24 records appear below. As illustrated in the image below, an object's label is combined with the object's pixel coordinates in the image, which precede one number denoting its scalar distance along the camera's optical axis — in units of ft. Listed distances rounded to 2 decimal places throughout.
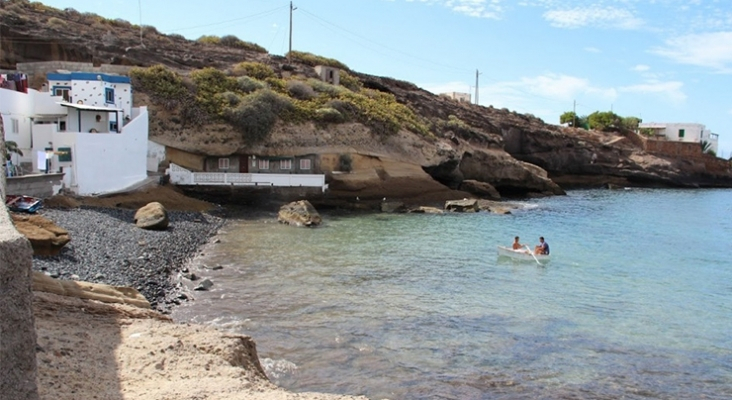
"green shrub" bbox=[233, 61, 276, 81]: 158.10
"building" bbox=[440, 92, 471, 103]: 276.41
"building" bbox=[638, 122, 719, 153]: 318.65
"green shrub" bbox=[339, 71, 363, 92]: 183.83
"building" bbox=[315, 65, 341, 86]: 180.99
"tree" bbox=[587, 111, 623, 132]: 287.28
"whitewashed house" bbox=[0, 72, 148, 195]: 92.07
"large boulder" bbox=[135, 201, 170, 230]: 81.35
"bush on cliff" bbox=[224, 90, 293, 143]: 128.77
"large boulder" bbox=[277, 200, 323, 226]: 100.94
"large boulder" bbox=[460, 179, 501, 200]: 158.81
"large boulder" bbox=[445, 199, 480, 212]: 129.80
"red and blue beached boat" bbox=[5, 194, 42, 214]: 66.45
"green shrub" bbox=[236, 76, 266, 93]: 143.43
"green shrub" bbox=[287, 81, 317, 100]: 151.33
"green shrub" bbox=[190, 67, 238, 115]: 130.11
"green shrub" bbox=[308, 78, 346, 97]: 157.99
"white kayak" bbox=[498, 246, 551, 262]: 79.30
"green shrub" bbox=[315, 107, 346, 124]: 139.64
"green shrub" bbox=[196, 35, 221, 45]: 208.19
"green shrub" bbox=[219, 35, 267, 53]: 212.93
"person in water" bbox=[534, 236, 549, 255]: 80.59
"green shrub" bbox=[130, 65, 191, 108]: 127.54
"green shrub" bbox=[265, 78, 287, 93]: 151.43
